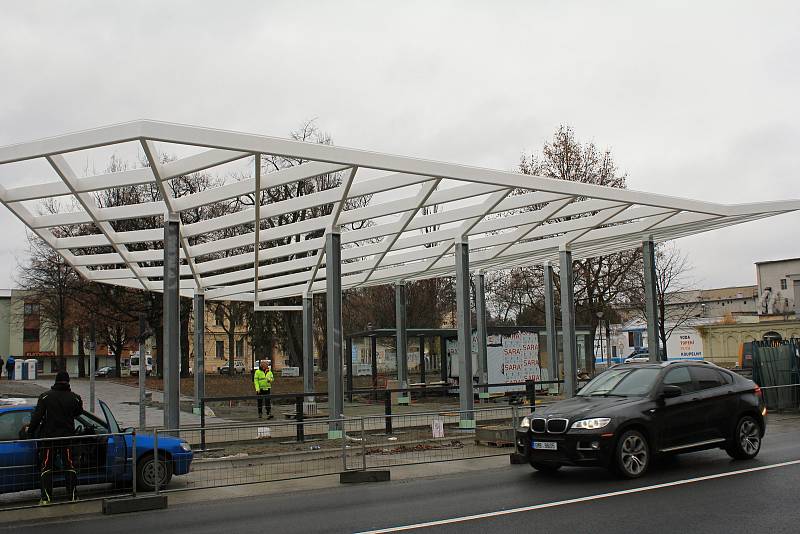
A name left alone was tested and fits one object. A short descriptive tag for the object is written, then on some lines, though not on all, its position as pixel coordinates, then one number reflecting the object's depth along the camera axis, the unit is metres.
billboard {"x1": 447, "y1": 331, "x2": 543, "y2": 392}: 26.72
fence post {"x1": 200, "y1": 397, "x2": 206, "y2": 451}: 12.24
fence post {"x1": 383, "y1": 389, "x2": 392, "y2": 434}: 16.00
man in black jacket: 9.88
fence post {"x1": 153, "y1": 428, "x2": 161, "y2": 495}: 10.01
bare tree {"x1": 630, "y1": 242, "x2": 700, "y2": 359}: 36.91
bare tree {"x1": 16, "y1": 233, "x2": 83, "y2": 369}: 42.03
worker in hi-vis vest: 23.22
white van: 71.06
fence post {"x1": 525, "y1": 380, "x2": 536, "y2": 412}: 17.48
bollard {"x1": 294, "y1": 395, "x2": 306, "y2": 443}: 14.33
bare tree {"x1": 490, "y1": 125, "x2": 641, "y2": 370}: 34.59
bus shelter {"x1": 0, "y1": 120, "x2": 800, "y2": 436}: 11.78
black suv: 10.04
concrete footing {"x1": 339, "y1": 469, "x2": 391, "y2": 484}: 11.23
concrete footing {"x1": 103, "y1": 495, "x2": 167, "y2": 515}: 9.46
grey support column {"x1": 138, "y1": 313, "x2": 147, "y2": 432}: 15.55
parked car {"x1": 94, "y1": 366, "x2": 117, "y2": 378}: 76.19
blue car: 9.92
